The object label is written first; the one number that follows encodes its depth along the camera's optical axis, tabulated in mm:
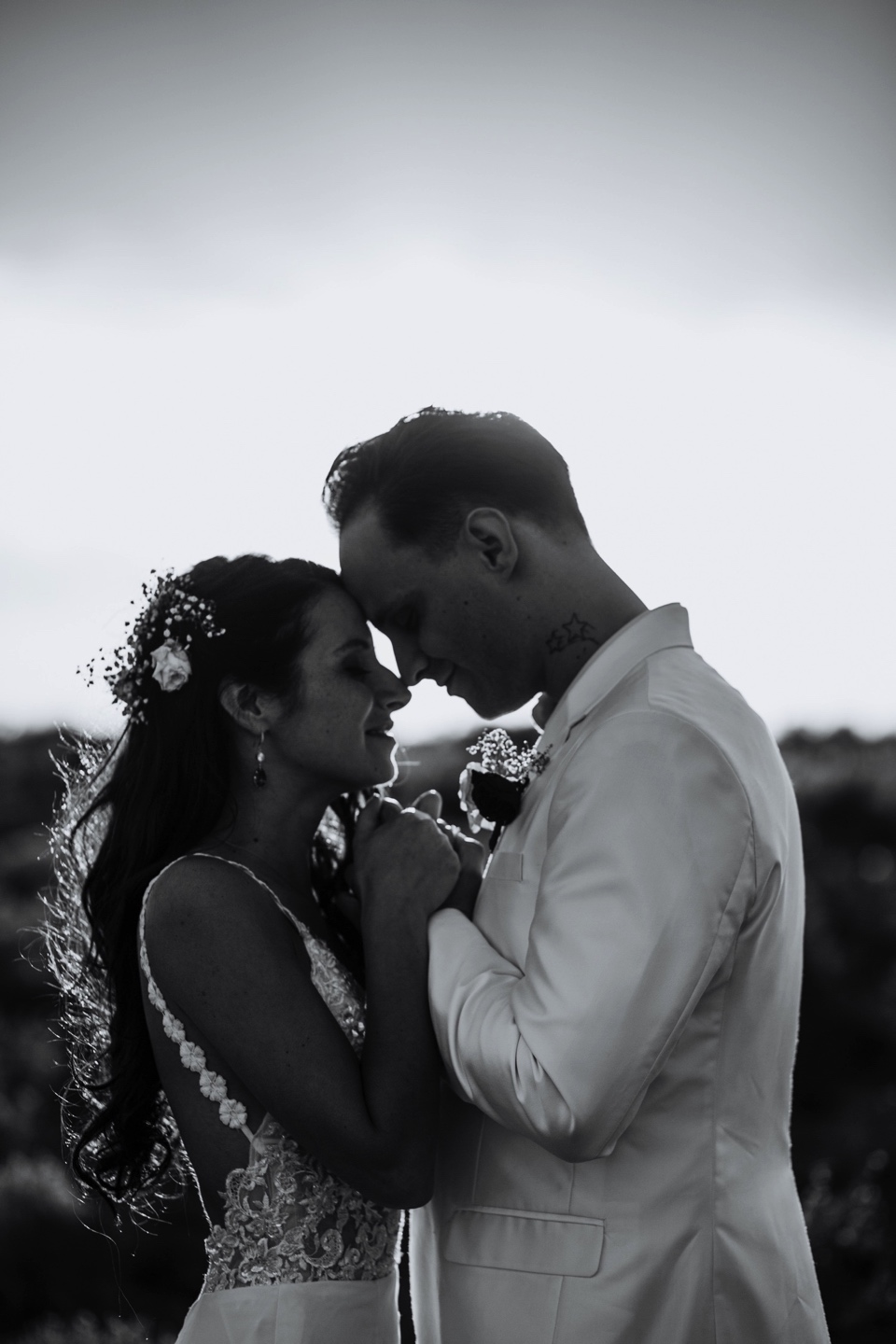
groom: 1865
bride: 2309
